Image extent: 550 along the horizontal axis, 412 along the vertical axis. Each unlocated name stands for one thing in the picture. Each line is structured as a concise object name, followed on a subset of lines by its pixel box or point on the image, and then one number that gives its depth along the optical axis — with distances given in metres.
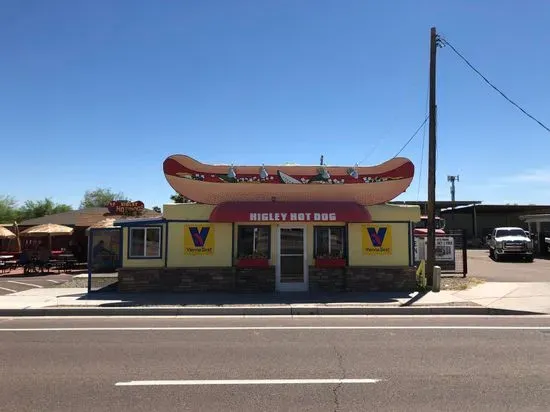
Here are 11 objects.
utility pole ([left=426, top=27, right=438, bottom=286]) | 16.89
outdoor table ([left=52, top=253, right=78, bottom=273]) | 25.45
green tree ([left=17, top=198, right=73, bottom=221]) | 61.76
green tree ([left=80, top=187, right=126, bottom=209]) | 74.31
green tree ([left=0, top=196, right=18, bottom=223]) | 58.92
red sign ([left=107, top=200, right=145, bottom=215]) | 28.25
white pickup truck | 31.34
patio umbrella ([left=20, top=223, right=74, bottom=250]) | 26.39
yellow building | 16.22
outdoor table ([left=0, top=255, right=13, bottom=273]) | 25.58
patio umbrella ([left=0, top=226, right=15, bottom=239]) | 27.18
